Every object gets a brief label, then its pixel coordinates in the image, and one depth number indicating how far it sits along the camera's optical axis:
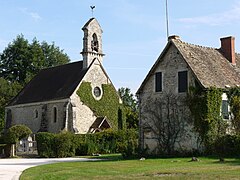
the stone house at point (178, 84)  30.95
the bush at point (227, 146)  27.67
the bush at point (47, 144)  37.16
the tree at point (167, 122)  31.44
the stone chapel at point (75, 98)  50.22
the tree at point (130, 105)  62.14
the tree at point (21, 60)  75.19
